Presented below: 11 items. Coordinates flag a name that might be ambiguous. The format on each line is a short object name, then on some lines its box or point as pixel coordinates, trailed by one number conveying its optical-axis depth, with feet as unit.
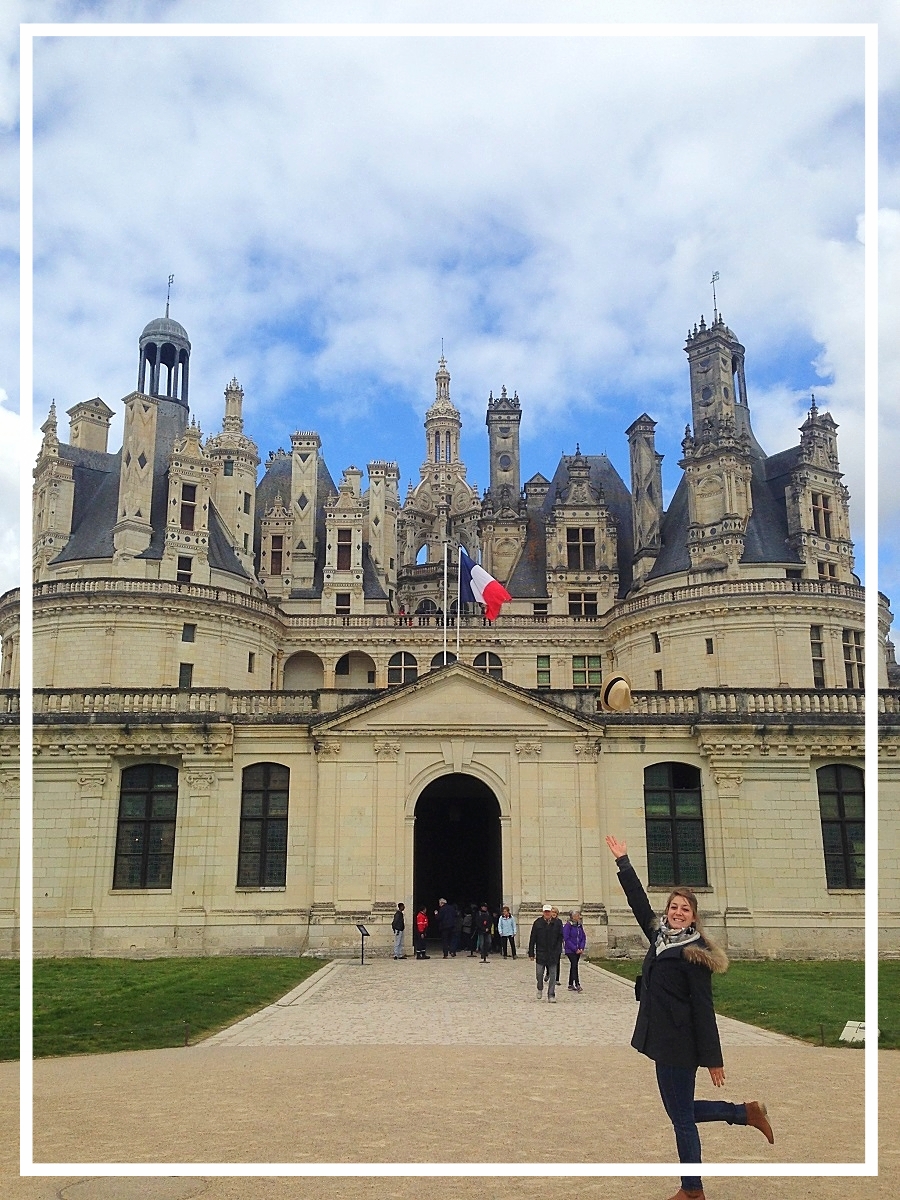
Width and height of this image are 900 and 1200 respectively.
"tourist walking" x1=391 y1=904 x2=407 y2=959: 90.68
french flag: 119.96
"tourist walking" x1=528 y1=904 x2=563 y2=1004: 64.60
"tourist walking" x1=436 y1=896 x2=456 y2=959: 94.58
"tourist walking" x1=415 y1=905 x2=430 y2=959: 92.22
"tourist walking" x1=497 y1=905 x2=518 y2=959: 91.40
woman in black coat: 21.35
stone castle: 97.45
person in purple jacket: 70.28
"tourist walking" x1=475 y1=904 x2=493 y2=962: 89.70
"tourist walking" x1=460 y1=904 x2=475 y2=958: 102.32
